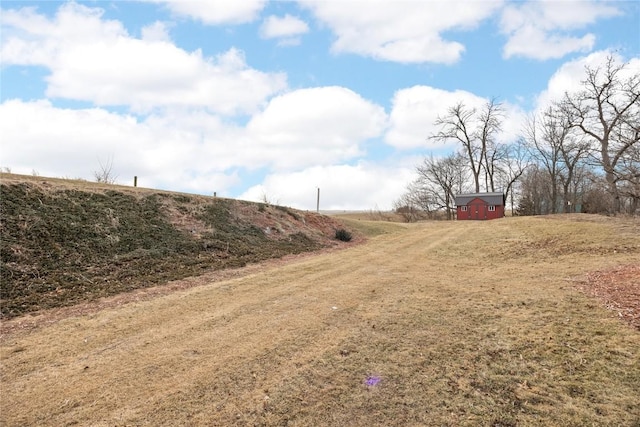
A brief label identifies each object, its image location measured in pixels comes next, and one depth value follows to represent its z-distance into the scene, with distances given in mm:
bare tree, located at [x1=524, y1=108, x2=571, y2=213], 41906
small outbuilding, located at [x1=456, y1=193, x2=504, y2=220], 45062
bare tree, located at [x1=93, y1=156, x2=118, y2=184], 20359
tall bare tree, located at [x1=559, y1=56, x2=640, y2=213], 25661
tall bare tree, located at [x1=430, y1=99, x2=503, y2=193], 50281
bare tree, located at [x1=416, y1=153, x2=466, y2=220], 55312
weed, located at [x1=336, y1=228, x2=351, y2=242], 18969
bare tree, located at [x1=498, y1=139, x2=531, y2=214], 51188
